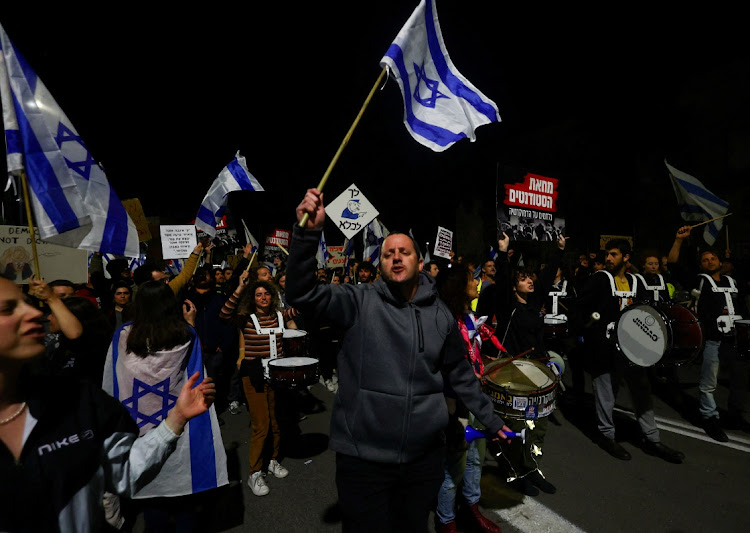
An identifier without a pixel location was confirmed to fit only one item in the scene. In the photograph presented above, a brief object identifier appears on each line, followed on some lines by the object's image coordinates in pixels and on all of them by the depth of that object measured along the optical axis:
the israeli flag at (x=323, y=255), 12.64
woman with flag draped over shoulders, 2.66
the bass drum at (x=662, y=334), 4.21
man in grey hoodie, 2.12
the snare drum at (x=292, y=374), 3.89
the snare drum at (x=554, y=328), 7.00
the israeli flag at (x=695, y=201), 7.81
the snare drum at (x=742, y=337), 4.90
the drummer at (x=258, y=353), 4.04
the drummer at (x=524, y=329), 3.92
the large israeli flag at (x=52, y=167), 2.94
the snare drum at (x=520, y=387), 3.06
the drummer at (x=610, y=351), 4.68
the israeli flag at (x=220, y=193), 6.59
